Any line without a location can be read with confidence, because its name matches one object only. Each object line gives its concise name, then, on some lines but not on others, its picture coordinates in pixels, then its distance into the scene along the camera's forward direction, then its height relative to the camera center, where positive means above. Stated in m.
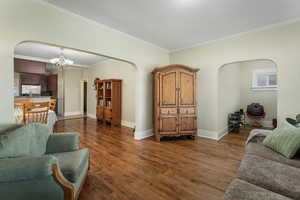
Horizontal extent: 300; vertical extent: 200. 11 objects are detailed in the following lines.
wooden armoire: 3.52 -0.06
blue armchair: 1.07 -0.63
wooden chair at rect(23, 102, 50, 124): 2.84 -0.34
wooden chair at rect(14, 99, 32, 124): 2.87 -0.37
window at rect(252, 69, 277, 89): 4.94 +0.69
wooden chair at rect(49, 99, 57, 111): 4.00 -0.17
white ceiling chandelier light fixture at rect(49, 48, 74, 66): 4.32 +1.11
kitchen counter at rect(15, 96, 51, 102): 5.13 -0.08
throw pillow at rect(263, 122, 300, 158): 1.47 -0.47
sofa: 0.88 -0.61
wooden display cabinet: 5.21 -0.19
